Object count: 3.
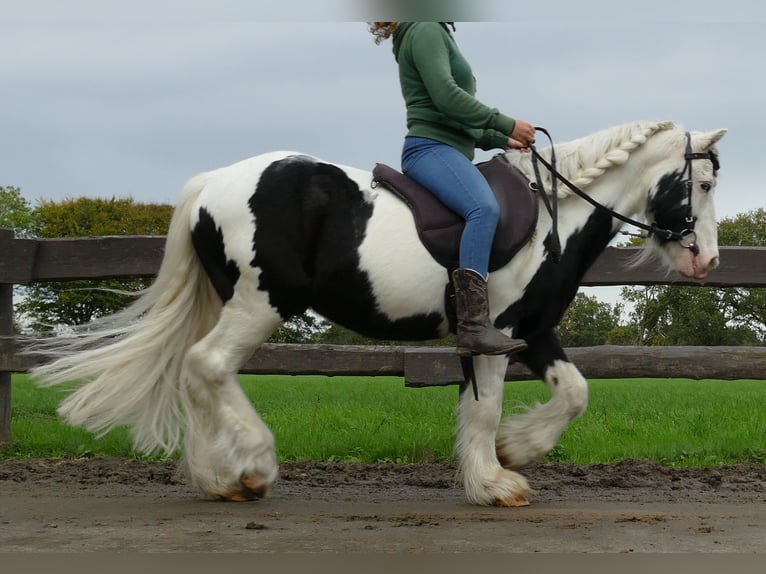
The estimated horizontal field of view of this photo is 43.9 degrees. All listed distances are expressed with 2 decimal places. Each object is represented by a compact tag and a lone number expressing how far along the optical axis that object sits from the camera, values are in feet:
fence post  24.36
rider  16.35
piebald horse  16.92
